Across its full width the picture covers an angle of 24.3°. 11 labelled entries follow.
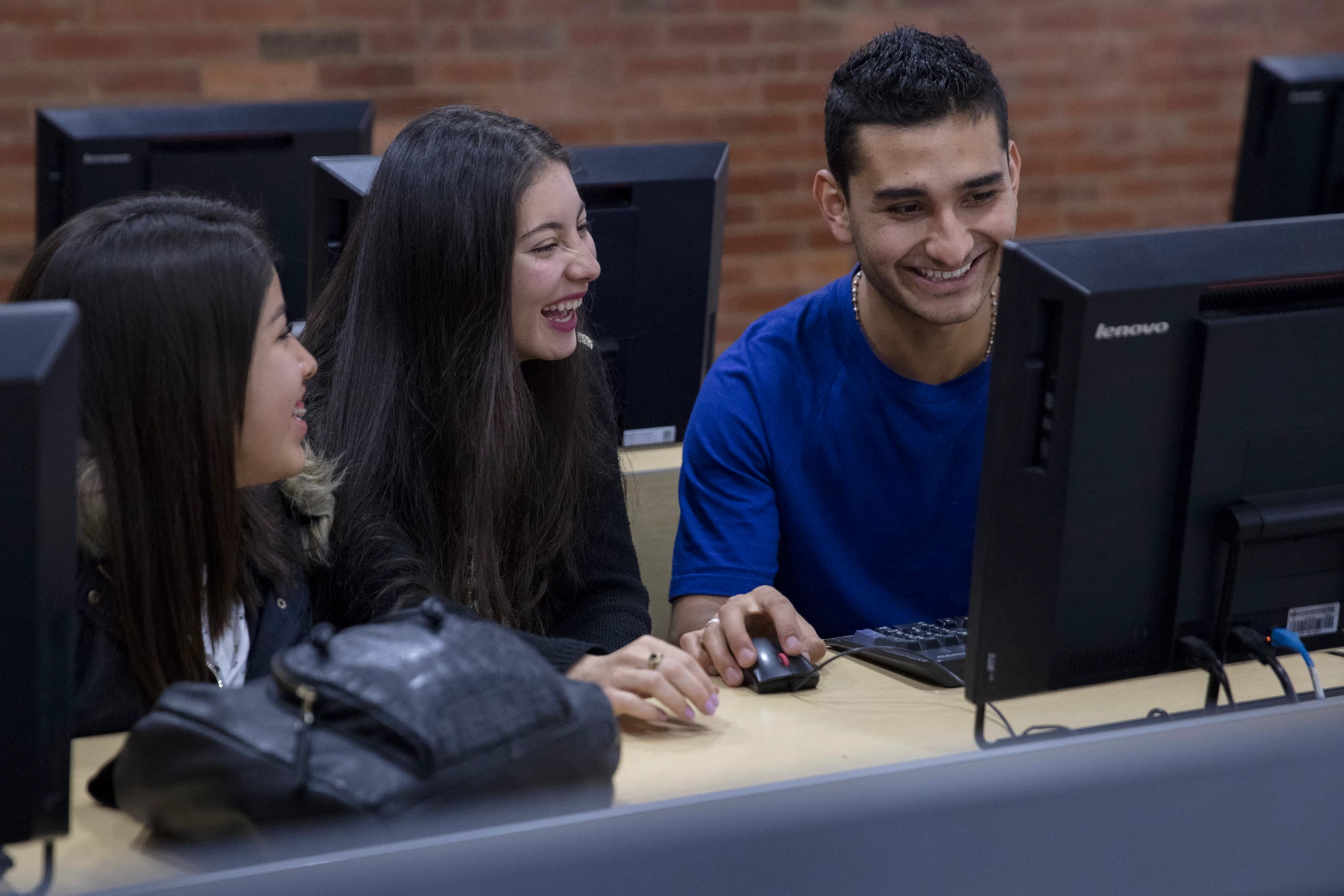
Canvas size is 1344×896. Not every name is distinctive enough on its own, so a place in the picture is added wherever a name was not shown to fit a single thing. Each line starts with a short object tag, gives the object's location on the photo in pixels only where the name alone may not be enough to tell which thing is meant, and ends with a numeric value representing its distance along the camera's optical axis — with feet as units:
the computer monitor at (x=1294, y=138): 15.09
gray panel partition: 6.50
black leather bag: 9.70
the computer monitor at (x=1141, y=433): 10.64
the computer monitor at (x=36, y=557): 9.28
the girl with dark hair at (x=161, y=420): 10.98
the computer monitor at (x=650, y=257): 13.84
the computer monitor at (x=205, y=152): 14.32
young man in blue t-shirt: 12.68
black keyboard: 11.66
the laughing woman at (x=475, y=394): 12.43
